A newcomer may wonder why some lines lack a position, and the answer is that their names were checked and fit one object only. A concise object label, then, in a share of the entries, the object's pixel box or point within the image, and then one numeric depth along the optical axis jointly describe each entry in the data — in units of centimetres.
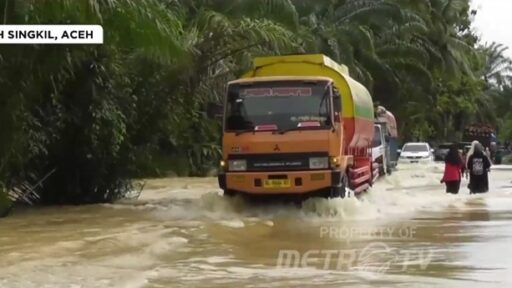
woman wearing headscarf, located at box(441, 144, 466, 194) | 2227
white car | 4492
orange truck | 1641
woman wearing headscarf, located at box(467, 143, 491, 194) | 2233
